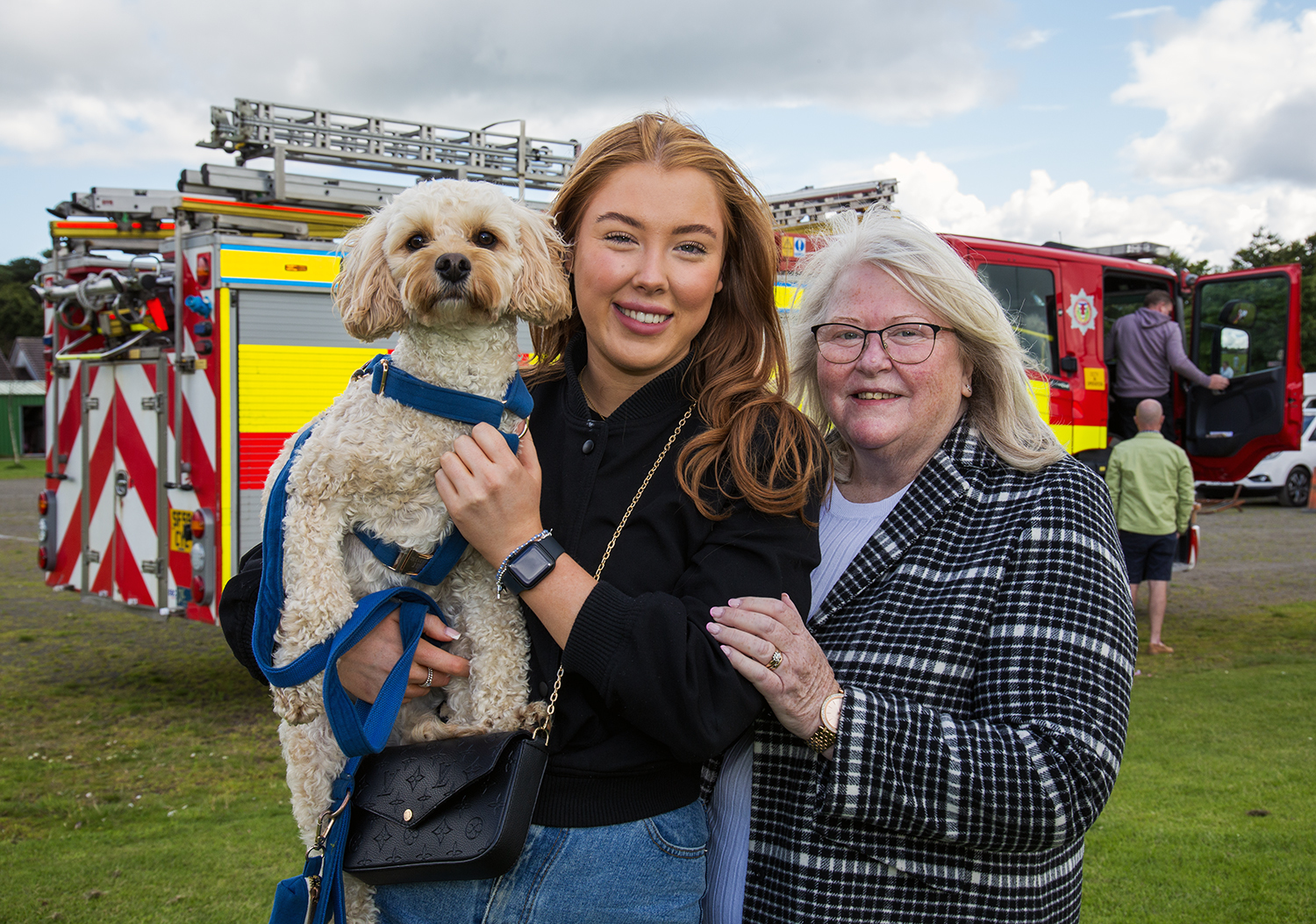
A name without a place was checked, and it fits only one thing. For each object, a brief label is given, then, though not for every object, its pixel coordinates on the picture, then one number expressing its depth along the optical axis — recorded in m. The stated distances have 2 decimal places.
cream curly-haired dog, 1.98
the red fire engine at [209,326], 5.60
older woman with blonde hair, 1.67
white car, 19.41
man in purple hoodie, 8.77
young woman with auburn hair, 1.61
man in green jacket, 8.05
